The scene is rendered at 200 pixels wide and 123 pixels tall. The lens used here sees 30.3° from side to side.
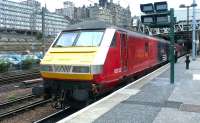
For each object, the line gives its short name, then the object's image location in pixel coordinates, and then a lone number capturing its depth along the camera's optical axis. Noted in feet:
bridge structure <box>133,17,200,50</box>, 209.19
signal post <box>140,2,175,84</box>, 50.21
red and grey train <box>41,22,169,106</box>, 35.94
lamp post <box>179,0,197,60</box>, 109.40
